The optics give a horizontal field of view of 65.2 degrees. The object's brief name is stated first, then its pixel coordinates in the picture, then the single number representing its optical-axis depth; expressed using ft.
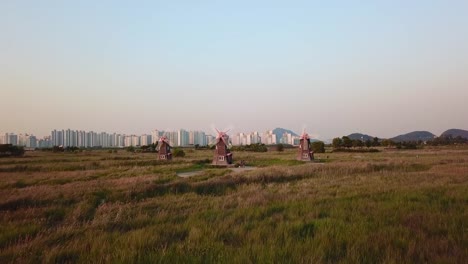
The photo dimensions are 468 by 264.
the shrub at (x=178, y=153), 220.84
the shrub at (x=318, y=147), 262.36
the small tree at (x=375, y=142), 394.23
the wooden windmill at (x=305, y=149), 165.20
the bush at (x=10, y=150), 240.90
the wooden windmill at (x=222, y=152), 147.39
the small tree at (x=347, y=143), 354.33
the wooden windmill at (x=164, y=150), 175.52
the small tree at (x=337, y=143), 354.21
